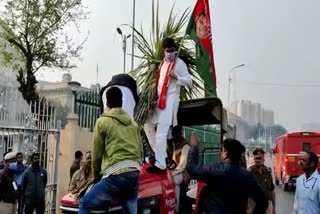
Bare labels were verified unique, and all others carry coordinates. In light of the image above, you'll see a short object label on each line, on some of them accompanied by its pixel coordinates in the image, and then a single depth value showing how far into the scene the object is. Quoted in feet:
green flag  22.17
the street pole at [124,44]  79.96
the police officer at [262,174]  22.13
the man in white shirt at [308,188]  20.30
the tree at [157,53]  22.16
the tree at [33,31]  58.90
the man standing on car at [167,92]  19.62
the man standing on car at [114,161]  14.01
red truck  78.23
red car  16.46
